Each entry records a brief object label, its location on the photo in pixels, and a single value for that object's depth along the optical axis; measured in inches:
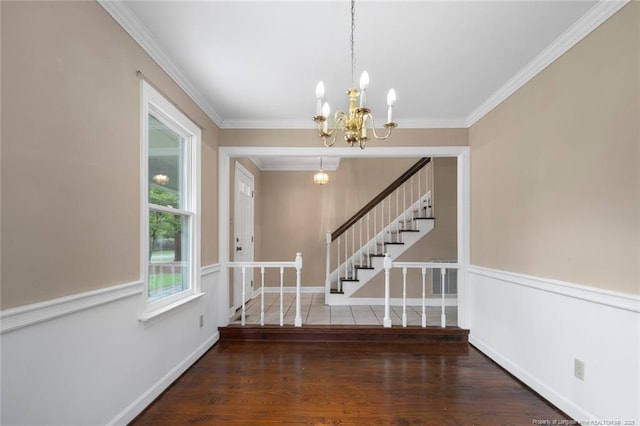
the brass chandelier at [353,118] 65.5
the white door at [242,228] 171.9
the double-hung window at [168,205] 86.2
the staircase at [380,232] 189.9
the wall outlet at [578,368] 77.2
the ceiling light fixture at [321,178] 201.5
